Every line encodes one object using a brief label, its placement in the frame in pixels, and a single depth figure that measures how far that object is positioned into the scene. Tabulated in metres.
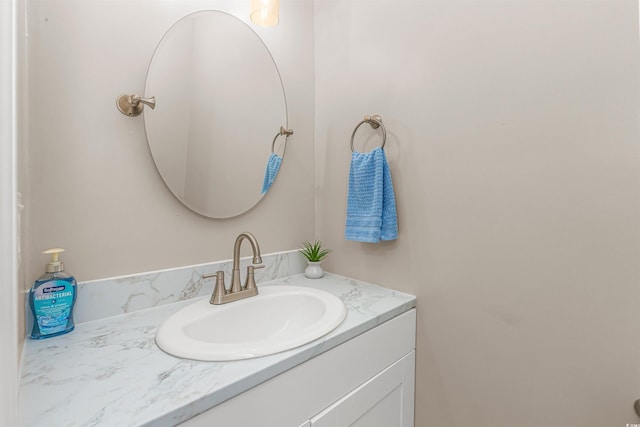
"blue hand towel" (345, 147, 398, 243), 1.12
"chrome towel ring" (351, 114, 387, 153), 1.17
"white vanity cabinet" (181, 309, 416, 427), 0.64
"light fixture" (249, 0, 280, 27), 1.13
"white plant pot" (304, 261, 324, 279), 1.33
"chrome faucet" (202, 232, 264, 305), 0.98
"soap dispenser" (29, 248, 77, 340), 0.76
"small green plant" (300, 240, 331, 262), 1.35
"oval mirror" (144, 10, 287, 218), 1.00
